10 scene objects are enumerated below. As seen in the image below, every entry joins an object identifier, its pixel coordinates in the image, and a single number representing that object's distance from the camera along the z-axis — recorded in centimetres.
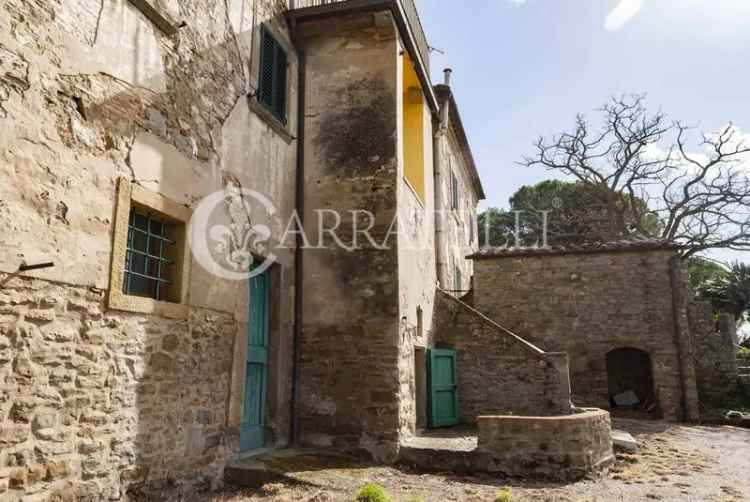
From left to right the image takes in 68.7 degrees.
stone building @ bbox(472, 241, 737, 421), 1147
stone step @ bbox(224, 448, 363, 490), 568
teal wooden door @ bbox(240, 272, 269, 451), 666
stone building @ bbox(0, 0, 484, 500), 402
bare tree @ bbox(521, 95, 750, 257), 1856
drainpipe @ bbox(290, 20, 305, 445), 733
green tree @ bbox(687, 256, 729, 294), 2112
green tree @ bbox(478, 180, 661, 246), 2228
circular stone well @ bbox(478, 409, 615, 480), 629
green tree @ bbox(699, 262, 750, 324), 1998
